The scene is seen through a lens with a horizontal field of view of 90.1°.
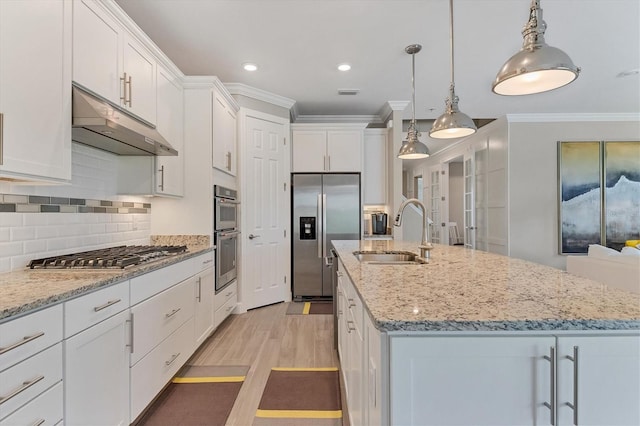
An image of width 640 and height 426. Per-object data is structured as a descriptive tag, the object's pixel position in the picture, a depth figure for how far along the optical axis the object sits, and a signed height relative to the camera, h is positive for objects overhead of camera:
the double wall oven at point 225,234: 3.15 -0.18
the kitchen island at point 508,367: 0.84 -0.40
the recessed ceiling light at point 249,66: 3.36 +1.60
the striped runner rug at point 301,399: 1.87 -1.18
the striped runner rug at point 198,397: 1.86 -1.17
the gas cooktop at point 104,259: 1.70 -0.24
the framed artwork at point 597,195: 5.12 +0.35
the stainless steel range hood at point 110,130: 1.70 +0.51
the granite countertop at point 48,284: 1.10 -0.29
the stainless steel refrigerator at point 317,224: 4.41 -0.10
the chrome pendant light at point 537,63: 1.26 +0.63
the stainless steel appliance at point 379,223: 4.76 -0.10
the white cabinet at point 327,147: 4.54 +0.99
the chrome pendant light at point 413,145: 3.00 +0.68
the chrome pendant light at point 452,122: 2.16 +0.65
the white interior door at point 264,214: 3.88 +0.03
